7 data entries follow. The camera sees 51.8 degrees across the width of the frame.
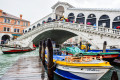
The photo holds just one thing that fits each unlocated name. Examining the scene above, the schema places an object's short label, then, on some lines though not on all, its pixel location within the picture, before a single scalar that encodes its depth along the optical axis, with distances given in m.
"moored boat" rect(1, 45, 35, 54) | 16.79
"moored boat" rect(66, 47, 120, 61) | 9.64
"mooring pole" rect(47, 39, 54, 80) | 5.84
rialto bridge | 13.77
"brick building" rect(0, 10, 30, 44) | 29.66
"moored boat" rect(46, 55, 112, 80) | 5.41
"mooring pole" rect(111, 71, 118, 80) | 3.59
